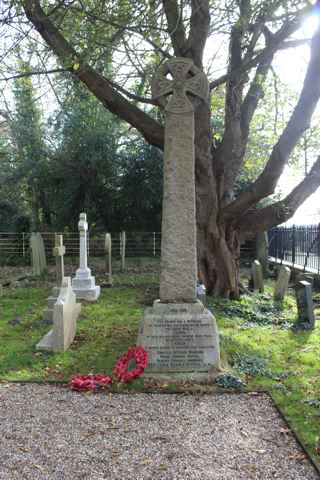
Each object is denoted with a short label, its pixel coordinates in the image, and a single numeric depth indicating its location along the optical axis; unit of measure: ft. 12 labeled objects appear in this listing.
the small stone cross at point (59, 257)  30.66
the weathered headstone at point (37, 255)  53.57
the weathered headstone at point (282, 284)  35.45
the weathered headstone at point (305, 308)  26.53
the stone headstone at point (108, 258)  44.01
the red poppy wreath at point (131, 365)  16.79
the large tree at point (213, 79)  28.68
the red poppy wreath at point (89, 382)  16.28
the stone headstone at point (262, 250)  58.49
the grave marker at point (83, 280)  36.76
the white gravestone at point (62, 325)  21.01
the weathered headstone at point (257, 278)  41.14
